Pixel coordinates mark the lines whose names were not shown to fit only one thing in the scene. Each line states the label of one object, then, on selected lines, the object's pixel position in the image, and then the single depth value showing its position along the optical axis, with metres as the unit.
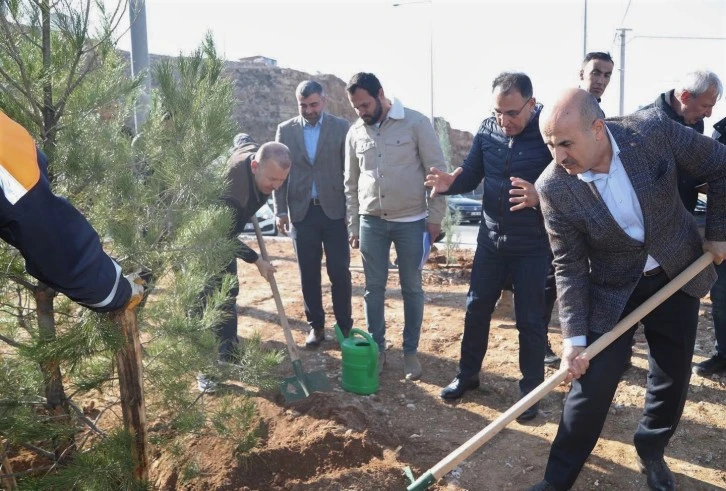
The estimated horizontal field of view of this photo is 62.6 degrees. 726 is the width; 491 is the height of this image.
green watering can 3.47
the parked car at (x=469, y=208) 17.52
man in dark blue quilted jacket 2.99
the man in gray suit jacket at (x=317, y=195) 4.15
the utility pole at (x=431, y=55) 16.61
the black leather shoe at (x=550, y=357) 3.86
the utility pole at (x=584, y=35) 14.02
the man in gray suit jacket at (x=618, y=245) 2.20
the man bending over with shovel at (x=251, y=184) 3.44
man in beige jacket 3.64
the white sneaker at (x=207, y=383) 2.55
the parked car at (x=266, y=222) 12.47
